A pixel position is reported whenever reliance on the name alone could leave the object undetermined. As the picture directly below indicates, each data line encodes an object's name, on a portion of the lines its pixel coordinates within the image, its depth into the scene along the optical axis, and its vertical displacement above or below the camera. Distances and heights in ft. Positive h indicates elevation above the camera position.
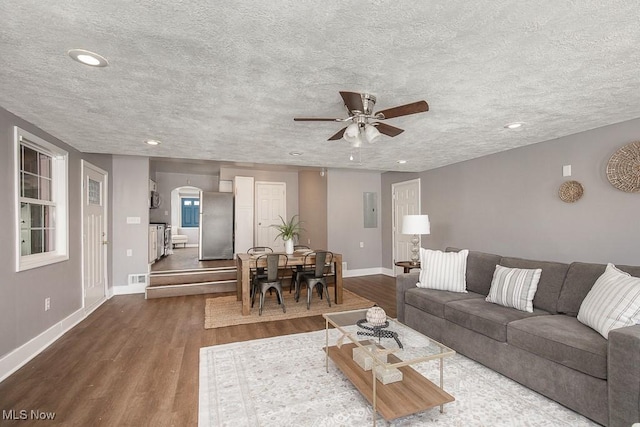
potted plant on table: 15.79 -1.11
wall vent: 17.74 -3.57
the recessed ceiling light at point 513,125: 10.11 +3.04
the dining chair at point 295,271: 16.43 -3.10
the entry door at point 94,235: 13.70 -0.78
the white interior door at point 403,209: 20.44 +0.45
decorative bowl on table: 8.13 -2.75
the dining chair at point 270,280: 13.50 -2.90
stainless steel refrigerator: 24.82 -0.69
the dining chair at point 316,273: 14.53 -2.89
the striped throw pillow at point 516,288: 8.86 -2.22
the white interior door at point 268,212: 25.54 +0.42
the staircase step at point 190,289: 16.72 -4.11
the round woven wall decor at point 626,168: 9.61 +1.48
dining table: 13.53 -2.49
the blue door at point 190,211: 39.55 +0.88
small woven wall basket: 11.26 +0.86
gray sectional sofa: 5.74 -3.03
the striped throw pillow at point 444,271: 11.19 -2.10
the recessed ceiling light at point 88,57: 5.60 +3.08
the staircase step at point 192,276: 17.80 -3.55
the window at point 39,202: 9.33 +0.60
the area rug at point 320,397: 6.47 -4.35
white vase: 15.83 -1.53
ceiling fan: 6.86 +2.50
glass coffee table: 6.18 -3.71
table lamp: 14.69 -0.46
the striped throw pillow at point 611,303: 6.44 -2.01
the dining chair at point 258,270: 15.97 -2.79
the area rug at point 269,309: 13.03 -4.41
